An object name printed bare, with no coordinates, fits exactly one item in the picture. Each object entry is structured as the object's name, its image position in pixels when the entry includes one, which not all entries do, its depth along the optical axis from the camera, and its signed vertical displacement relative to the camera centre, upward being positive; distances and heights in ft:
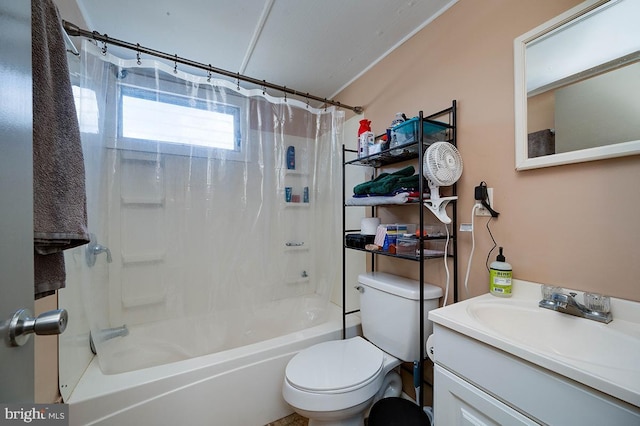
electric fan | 3.63 +0.68
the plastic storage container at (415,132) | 3.97 +1.44
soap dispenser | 3.15 -0.84
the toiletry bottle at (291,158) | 6.23 +1.48
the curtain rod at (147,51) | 3.56 +2.81
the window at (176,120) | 4.47 +1.87
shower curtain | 4.33 +0.08
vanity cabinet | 1.70 -1.50
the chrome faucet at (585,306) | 2.47 -0.97
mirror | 2.50 +1.53
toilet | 3.46 -2.50
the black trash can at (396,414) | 3.31 -2.89
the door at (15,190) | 1.21 +0.12
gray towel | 1.88 +0.46
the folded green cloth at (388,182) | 4.28 +0.61
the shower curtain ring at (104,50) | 4.05 +2.76
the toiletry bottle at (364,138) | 5.16 +1.66
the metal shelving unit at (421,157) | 3.67 +1.17
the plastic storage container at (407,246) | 4.07 -0.56
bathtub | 3.44 -2.81
